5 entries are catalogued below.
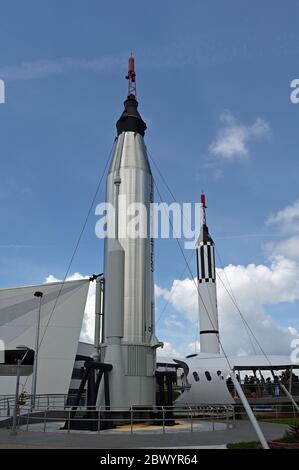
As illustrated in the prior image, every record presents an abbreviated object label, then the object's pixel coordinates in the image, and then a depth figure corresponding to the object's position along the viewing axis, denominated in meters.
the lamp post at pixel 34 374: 23.45
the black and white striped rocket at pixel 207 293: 41.59
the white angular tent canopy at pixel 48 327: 32.94
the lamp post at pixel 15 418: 16.25
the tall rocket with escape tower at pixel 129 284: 20.56
